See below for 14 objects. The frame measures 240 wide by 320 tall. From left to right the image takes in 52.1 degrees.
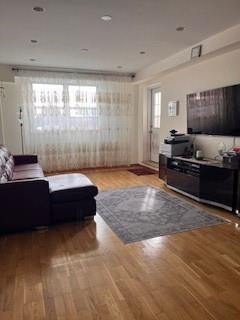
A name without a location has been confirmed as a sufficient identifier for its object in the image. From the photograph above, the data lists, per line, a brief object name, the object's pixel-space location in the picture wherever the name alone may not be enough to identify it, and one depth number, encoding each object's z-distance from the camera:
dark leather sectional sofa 2.76
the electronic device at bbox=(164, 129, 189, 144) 4.56
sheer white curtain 5.83
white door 6.47
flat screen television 3.64
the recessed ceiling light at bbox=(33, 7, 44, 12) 2.75
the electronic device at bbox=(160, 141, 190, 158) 4.55
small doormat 5.96
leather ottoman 3.00
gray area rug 2.89
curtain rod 5.57
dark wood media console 3.38
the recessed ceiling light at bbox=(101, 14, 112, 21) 2.96
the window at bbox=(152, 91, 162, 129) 6.39
